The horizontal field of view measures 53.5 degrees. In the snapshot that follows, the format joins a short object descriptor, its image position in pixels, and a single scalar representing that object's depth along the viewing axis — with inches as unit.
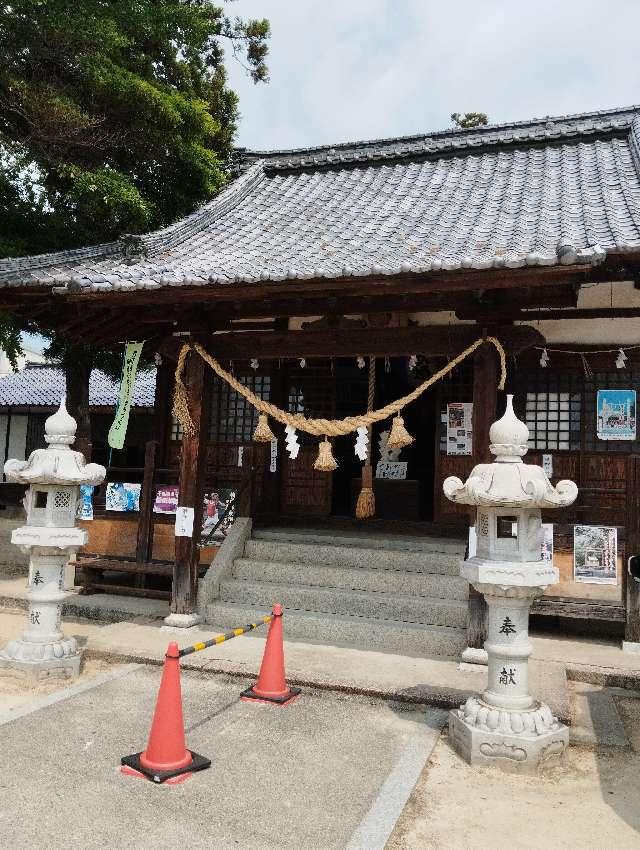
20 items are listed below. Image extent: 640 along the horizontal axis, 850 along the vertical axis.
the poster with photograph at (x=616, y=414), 374.6
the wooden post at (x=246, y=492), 388.8
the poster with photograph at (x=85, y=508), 403.2
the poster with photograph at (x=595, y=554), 327.9
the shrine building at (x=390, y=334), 293.4
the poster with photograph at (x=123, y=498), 420.2
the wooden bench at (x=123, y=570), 385.4
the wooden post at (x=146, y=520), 390.9
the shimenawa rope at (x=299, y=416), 297.1
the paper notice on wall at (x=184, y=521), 334.3
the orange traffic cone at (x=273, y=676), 231.5
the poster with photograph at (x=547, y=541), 337.1
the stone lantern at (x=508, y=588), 189.2
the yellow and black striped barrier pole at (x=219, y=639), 189.0
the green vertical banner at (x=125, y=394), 373.1
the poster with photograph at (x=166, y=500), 406.3
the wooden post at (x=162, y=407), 465.4
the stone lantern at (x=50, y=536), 251.3
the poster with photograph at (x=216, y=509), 400.5
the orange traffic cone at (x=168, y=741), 172.6
